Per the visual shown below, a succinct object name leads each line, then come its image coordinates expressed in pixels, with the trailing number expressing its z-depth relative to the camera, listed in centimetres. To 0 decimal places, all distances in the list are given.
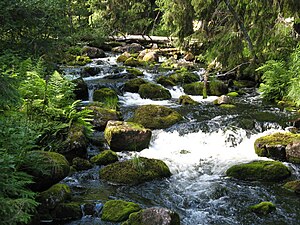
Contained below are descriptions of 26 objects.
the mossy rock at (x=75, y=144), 770
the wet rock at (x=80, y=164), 747
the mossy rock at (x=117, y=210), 552
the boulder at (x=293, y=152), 789
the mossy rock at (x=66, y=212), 550
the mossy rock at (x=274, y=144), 815
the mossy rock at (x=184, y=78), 1560
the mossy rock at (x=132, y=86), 1398
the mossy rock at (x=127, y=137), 859
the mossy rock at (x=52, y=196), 544
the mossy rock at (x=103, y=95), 1257
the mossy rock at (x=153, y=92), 1343
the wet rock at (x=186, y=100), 1274
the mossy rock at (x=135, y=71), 1655
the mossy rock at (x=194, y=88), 1426
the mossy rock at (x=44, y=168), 524
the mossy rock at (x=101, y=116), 987
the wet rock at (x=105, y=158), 781
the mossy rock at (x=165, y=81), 1505
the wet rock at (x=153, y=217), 505
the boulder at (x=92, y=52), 2142
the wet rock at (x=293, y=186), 664
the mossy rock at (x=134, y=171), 703
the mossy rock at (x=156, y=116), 1012
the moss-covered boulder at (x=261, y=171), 723
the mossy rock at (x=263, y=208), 593
